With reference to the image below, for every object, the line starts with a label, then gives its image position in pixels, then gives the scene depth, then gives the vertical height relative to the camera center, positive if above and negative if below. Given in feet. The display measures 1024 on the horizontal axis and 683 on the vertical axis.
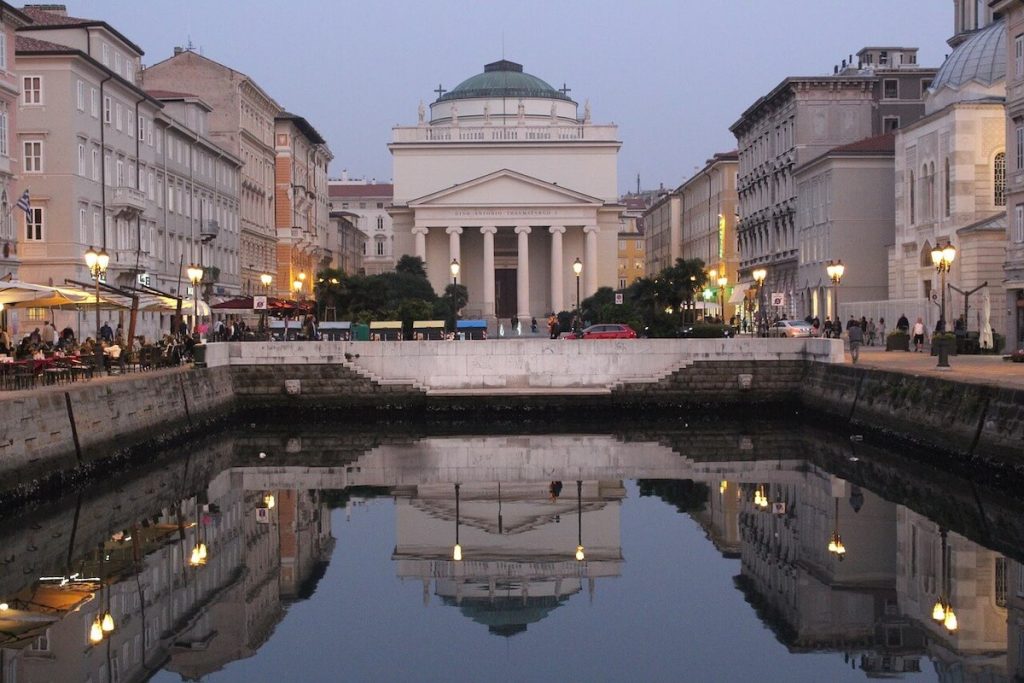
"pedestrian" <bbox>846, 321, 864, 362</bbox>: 143.23 -1.83
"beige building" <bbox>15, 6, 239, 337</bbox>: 172.86 +21.00
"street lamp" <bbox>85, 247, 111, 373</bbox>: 120.47 +5.16
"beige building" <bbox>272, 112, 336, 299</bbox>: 326.24 +27.05
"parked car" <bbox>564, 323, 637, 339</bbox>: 188.75 -1.29
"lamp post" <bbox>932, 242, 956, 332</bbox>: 139.23 +5.95
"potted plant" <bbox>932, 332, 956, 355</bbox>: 122.57 -1.84
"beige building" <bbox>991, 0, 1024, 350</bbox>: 155.22 +14.98
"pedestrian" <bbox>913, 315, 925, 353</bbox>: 171.81 -1.77
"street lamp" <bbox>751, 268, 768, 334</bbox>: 196.34 +5.64
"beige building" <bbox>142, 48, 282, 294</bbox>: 272.31 +37.28
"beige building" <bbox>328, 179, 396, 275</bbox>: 530.68 +40.60
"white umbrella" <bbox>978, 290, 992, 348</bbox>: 155.12 -1.00
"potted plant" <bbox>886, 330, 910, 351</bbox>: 176.24 -2.40
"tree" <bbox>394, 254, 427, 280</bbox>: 288.92 +11.04
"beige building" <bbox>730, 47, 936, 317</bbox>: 257.96 +35.66
